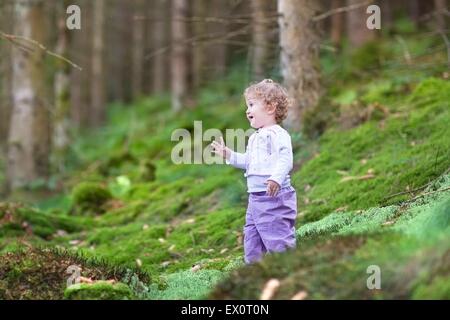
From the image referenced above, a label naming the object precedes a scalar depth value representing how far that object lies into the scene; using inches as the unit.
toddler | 225.3
